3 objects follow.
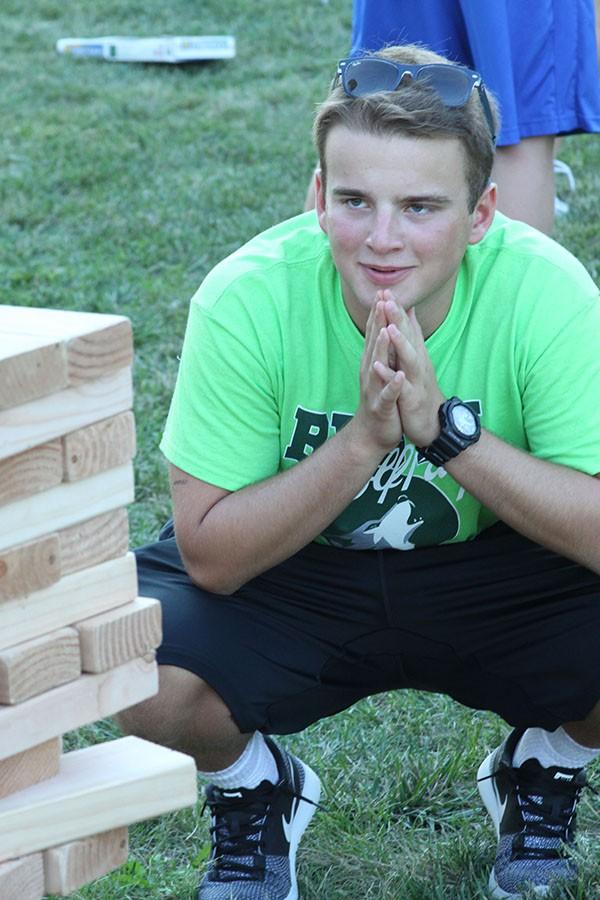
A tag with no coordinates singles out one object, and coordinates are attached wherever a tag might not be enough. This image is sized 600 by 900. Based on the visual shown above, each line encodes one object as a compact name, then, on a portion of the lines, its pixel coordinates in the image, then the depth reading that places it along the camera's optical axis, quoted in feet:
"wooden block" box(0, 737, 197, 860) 13.90
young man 14.98
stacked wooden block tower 13.72
